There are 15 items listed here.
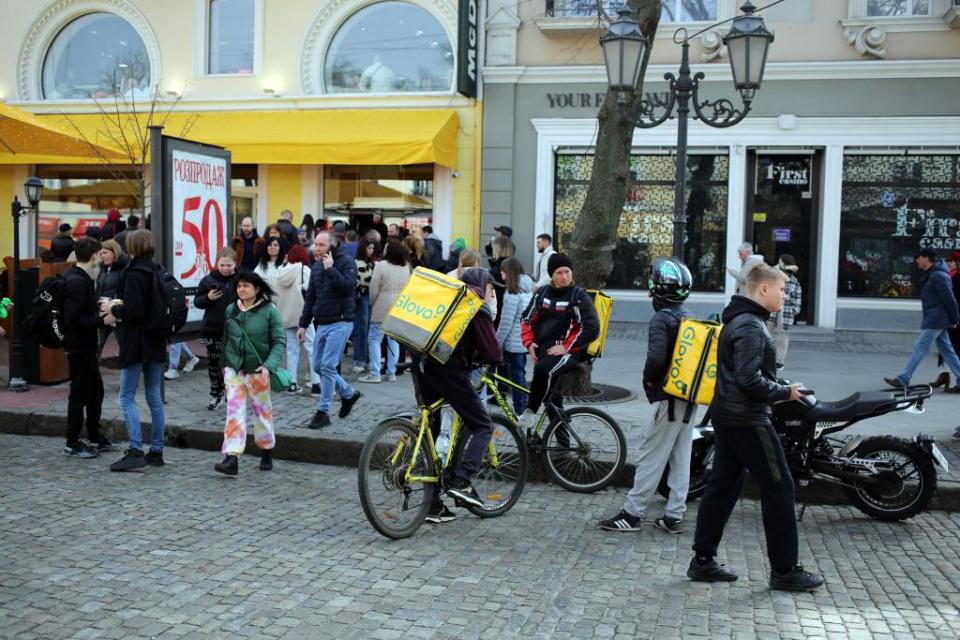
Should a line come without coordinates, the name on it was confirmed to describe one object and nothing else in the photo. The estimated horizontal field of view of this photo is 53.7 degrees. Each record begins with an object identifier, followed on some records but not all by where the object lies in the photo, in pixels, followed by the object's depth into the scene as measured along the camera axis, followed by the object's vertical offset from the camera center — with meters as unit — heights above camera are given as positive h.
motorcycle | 6.25 -1.32
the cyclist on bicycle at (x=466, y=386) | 5.98 -0.86
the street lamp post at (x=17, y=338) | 10.20 -1.05
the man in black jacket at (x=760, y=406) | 4.81 -0.77
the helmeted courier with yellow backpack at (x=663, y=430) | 6.00 -1.12
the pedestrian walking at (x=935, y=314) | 10.62 -0.60
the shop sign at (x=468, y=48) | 16.22 +3.52
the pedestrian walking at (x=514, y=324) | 8.62 -0.68
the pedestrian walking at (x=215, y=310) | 9.23 -0.63
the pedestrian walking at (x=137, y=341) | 7.32 -0.76
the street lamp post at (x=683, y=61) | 9.21 +1.92
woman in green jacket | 7.30 -0.85
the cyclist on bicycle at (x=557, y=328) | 7.27 -0.59
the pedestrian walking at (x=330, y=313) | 8.74 -0.61
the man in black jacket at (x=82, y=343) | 7.60 -0.82
